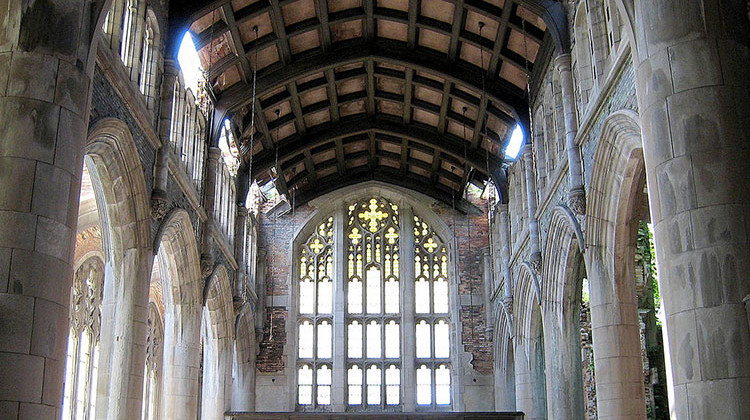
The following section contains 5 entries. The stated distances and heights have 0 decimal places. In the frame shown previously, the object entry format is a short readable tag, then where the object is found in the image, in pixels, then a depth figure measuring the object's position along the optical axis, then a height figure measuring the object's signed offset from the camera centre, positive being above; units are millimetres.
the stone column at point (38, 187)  8656 +2542
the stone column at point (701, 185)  8250 +2373
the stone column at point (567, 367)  18578 +1340
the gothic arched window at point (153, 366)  26703 +2114
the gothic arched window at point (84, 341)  20781 +2274
